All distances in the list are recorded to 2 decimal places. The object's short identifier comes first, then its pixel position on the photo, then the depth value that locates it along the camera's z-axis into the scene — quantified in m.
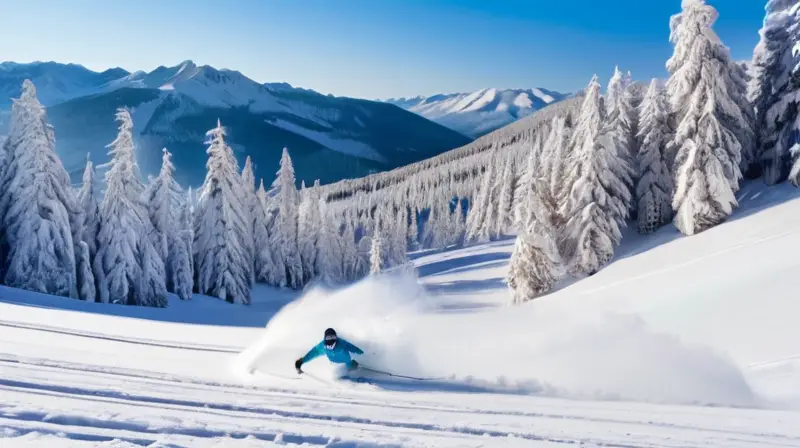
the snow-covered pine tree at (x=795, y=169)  20.45
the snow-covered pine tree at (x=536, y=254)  26.28
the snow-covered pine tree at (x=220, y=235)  36.62
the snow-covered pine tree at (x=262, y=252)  46.12
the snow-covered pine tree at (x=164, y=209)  33.28
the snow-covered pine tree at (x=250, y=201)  41.92
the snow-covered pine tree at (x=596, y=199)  25.52
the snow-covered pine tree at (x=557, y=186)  27.78
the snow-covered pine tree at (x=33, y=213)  25.38
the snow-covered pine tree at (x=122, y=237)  28.61
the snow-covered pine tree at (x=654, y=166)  25.73
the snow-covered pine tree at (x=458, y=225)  105.53
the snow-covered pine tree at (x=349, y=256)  60.75
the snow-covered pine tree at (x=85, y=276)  27.12
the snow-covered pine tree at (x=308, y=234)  51.41
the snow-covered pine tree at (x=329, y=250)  52.22
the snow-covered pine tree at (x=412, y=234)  121.94
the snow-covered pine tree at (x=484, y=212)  81.19
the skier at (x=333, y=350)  8.84
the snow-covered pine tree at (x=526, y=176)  50.84
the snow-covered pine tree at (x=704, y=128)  22.28
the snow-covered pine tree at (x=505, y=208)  74.25
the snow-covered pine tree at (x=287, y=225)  49.50
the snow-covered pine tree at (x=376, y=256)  53.00
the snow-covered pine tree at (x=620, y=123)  26.09
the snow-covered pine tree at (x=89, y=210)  29.36
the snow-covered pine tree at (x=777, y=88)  21.61
